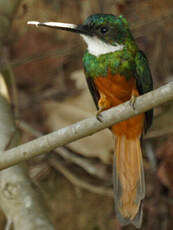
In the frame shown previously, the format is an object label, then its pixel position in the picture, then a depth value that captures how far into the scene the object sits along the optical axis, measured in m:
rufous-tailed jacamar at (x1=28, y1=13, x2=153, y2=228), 4.92
